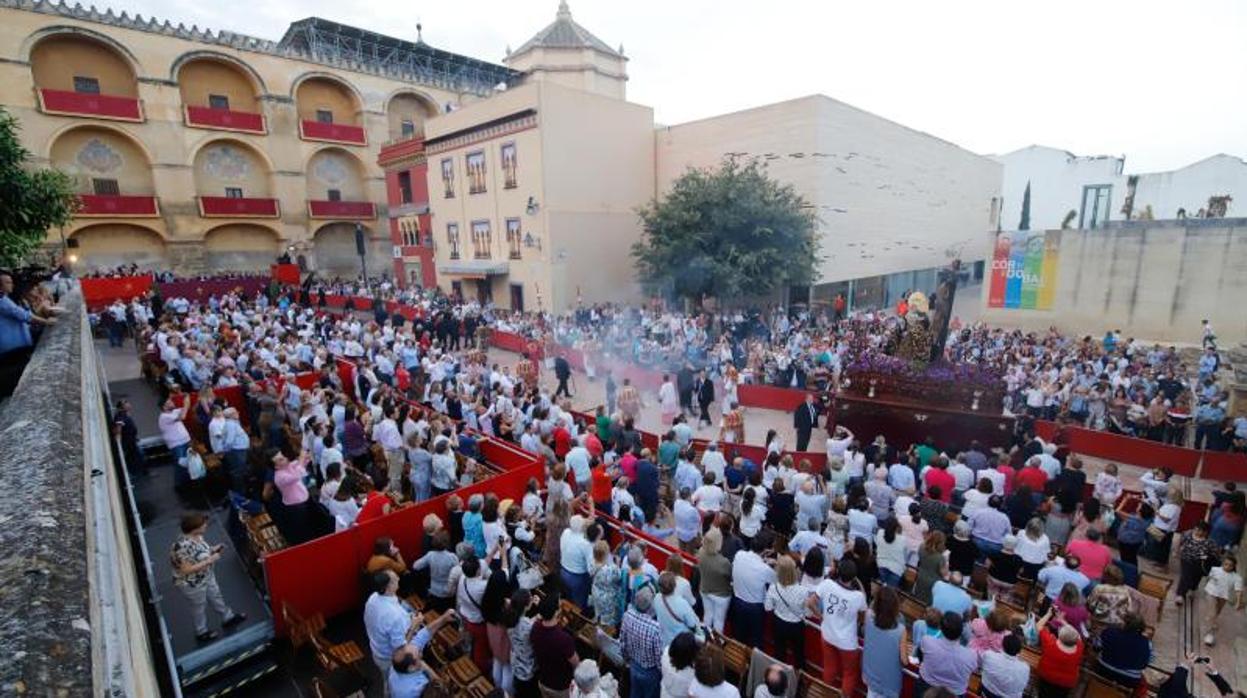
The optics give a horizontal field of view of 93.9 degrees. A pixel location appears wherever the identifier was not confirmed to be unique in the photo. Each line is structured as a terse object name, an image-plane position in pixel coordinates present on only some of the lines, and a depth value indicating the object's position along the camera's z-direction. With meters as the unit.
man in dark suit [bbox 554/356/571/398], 15.55
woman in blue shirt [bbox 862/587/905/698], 5.02
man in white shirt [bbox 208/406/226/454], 9.23
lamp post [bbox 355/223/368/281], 36.62
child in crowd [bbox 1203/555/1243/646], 6.71
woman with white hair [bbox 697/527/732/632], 6.05
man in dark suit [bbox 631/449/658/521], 8.77
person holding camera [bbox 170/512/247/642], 5.60
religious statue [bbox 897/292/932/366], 13.38
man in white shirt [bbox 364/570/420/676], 5.09
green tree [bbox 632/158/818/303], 22.67
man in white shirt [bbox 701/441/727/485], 8.70
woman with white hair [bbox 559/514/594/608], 6.36
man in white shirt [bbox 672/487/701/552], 7.50
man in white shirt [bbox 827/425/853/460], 9.86
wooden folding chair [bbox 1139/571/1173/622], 6.82
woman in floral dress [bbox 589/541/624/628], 5.76
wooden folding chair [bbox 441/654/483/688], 5.54
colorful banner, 24.30
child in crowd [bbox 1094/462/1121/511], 8.49
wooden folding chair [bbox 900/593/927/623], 6.24
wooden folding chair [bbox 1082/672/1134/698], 5.12
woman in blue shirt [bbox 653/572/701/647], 5.09
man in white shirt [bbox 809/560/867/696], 5.33
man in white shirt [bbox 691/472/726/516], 7.62
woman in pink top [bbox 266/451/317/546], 7.39
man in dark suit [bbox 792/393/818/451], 11.98
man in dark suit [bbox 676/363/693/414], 14.71
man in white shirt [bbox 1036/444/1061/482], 8.97
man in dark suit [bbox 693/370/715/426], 14.09
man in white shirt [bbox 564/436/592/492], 8.80
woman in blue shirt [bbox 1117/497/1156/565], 7.86
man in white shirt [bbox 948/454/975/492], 8.46
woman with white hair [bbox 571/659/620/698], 4.14
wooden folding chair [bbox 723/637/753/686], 5.52
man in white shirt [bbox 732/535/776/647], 5.88
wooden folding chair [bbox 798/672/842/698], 5.07
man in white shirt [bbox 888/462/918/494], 8.12
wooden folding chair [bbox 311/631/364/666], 5.70
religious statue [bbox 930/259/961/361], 13.15
